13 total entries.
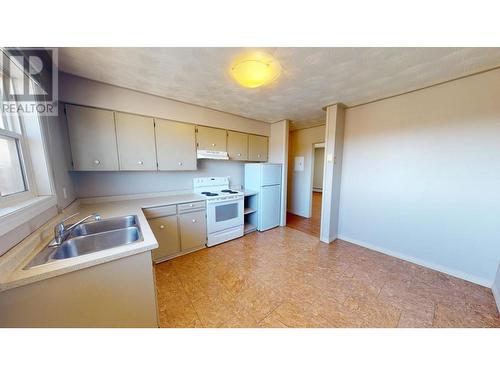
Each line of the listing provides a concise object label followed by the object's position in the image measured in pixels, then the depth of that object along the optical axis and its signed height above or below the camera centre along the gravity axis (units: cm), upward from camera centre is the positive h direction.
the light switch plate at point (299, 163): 418 +8
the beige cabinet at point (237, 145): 299 +41
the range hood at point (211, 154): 267 +22
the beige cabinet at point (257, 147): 332 +41
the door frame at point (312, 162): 385 +11
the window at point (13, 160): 104 +6
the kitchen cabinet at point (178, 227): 214 -83
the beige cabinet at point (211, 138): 266 +48
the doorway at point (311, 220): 341 -128
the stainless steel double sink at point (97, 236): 119 -56
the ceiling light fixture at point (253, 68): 137 +83
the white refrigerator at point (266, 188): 315 -41
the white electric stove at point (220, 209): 260 -69
